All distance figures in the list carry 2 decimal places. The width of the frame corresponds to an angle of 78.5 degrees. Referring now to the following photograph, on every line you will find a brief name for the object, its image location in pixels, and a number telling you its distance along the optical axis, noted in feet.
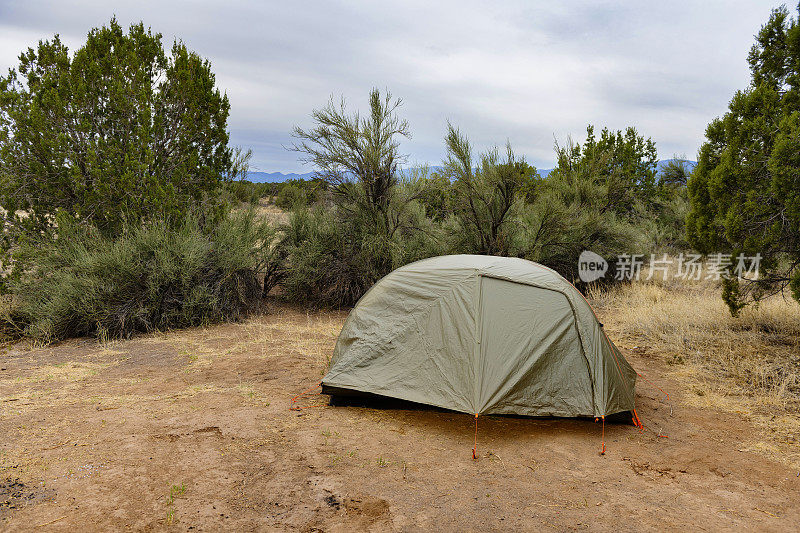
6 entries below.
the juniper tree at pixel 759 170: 22.79
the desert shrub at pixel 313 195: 39.17
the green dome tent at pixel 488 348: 16.07
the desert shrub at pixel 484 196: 39.78
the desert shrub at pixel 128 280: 28.37
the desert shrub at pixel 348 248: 37.42
